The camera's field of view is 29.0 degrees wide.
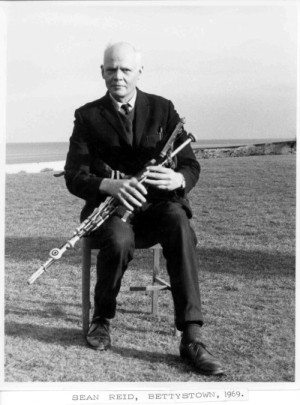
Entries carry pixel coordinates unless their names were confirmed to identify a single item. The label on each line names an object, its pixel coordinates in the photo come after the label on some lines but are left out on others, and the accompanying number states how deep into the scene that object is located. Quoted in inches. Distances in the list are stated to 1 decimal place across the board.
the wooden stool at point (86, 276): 118.5
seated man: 109.2
